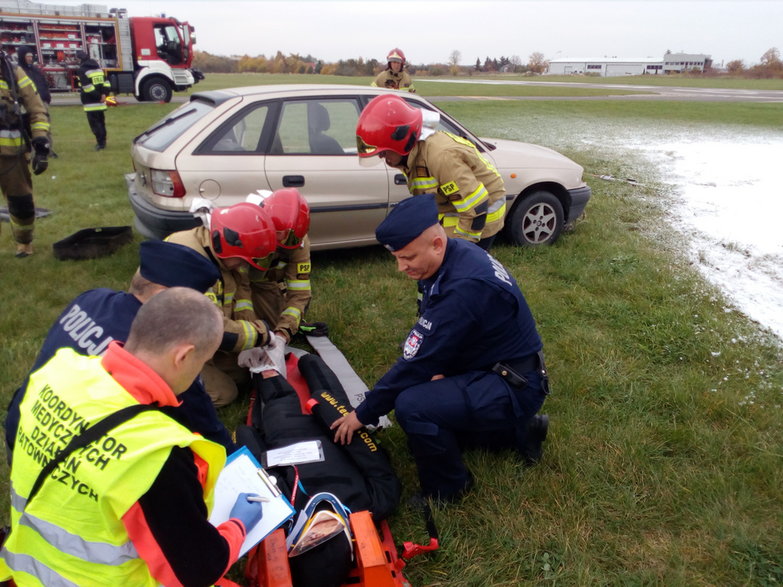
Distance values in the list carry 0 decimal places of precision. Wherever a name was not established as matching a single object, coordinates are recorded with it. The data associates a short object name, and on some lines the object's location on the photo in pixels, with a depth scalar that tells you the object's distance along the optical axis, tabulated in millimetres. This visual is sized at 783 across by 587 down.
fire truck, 19766
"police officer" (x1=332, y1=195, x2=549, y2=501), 2379
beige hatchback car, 4457
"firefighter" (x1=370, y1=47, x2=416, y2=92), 8992
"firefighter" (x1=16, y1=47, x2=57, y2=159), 10245
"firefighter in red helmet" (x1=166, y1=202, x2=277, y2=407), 3135
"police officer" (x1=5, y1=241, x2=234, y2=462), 1848
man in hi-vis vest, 1232
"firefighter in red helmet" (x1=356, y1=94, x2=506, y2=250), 3367
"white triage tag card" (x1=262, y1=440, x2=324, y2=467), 2553
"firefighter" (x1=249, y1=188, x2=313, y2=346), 3607
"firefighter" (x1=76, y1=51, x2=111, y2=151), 10867
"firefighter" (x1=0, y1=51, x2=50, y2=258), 4965
